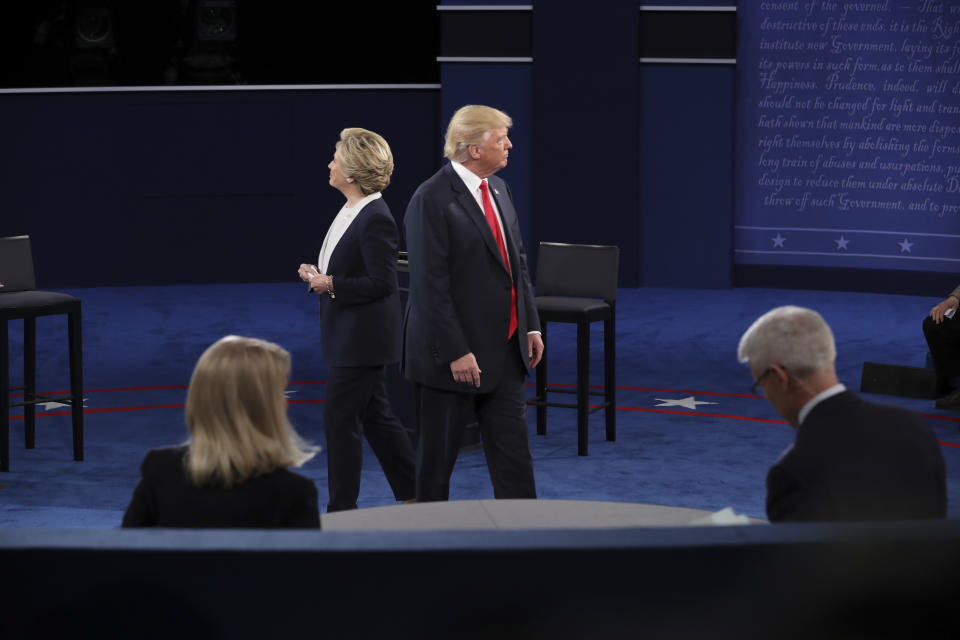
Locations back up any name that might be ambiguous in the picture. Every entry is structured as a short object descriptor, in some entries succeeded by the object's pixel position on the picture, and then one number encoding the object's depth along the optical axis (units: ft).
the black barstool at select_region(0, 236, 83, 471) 41.16
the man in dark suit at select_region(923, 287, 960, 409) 47.06
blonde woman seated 17.75
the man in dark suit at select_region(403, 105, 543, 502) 30.99
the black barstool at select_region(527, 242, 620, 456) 43.42
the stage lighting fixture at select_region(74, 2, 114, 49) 80.64
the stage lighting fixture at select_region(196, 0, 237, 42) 81.56
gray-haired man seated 16.96
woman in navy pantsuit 34.30
